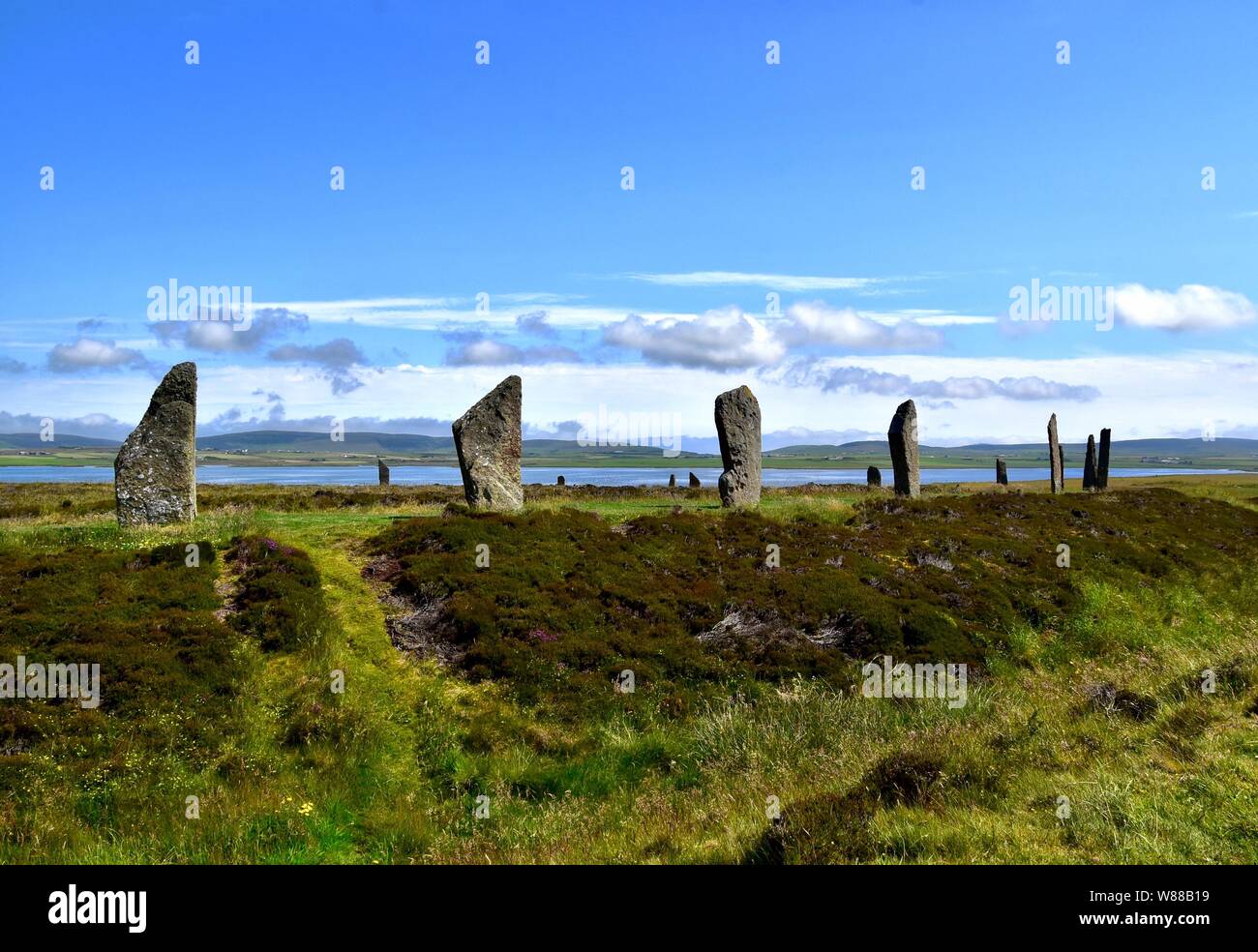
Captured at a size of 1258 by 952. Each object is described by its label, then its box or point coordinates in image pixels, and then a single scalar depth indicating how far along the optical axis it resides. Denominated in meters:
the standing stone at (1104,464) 50.19
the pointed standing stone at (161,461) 22.47
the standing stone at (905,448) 35.38
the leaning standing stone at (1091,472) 51.69
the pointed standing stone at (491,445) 25.05
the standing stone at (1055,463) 48.34
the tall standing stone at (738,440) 29.50
